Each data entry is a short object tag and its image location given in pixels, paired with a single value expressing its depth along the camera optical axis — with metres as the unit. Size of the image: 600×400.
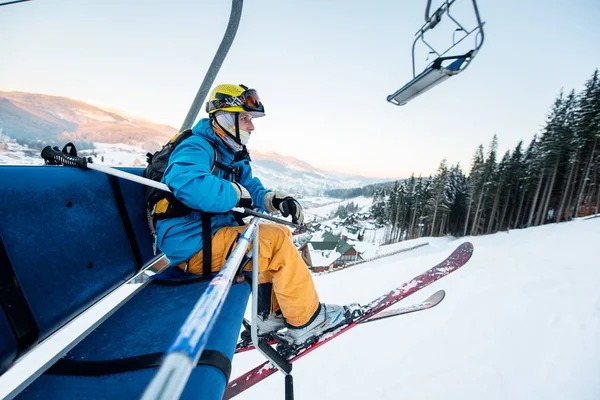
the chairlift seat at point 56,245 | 1.25
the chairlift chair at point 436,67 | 3.14
